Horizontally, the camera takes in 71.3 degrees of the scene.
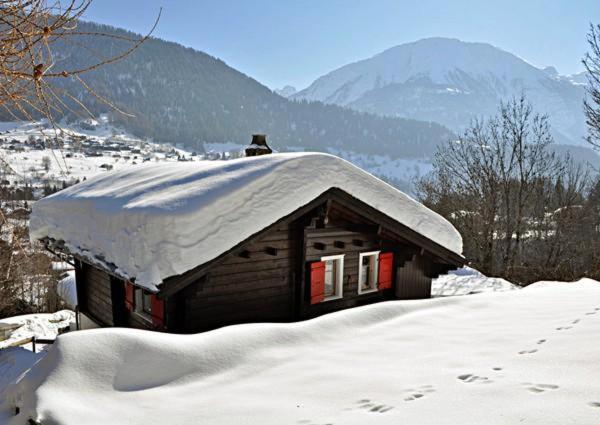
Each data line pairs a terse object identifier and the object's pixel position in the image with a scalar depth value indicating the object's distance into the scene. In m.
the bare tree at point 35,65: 2.09
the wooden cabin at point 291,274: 7.55
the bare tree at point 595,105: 14.64
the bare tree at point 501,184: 21.55
